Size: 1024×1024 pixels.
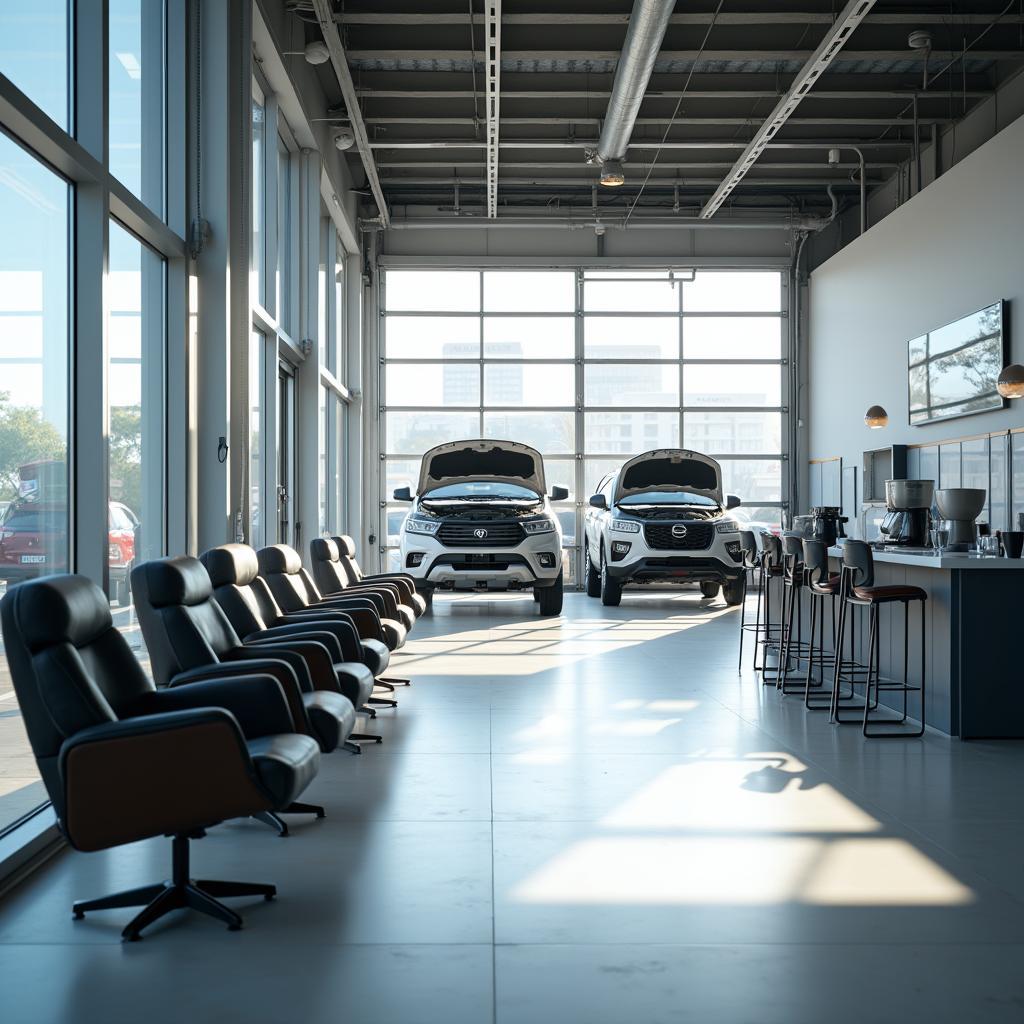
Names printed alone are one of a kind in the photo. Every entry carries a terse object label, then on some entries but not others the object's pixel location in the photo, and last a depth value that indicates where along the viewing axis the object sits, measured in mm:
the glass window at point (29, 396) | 3680
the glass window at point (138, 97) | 5035
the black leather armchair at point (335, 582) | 7074
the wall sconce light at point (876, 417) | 11602
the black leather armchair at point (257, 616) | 4574
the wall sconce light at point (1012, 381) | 8258
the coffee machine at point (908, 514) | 6258
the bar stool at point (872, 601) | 5508
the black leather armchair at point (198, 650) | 3609
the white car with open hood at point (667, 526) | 11742
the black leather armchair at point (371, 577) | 7707
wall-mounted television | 9477
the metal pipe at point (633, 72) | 7930
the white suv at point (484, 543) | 10953
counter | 5309
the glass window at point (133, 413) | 4977
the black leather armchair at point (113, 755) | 2664
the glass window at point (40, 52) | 3738
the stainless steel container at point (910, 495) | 6328
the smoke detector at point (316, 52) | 8805
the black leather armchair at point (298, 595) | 5777
